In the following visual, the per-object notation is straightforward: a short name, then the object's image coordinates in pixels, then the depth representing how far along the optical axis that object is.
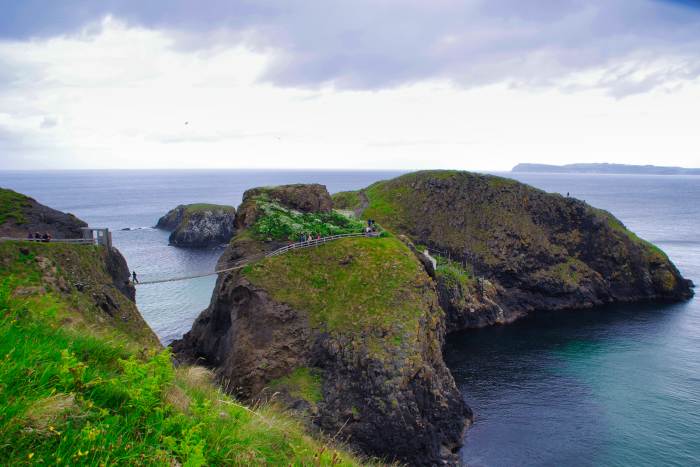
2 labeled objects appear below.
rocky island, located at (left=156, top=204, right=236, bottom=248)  120.38
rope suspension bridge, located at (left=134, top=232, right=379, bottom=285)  44.68
